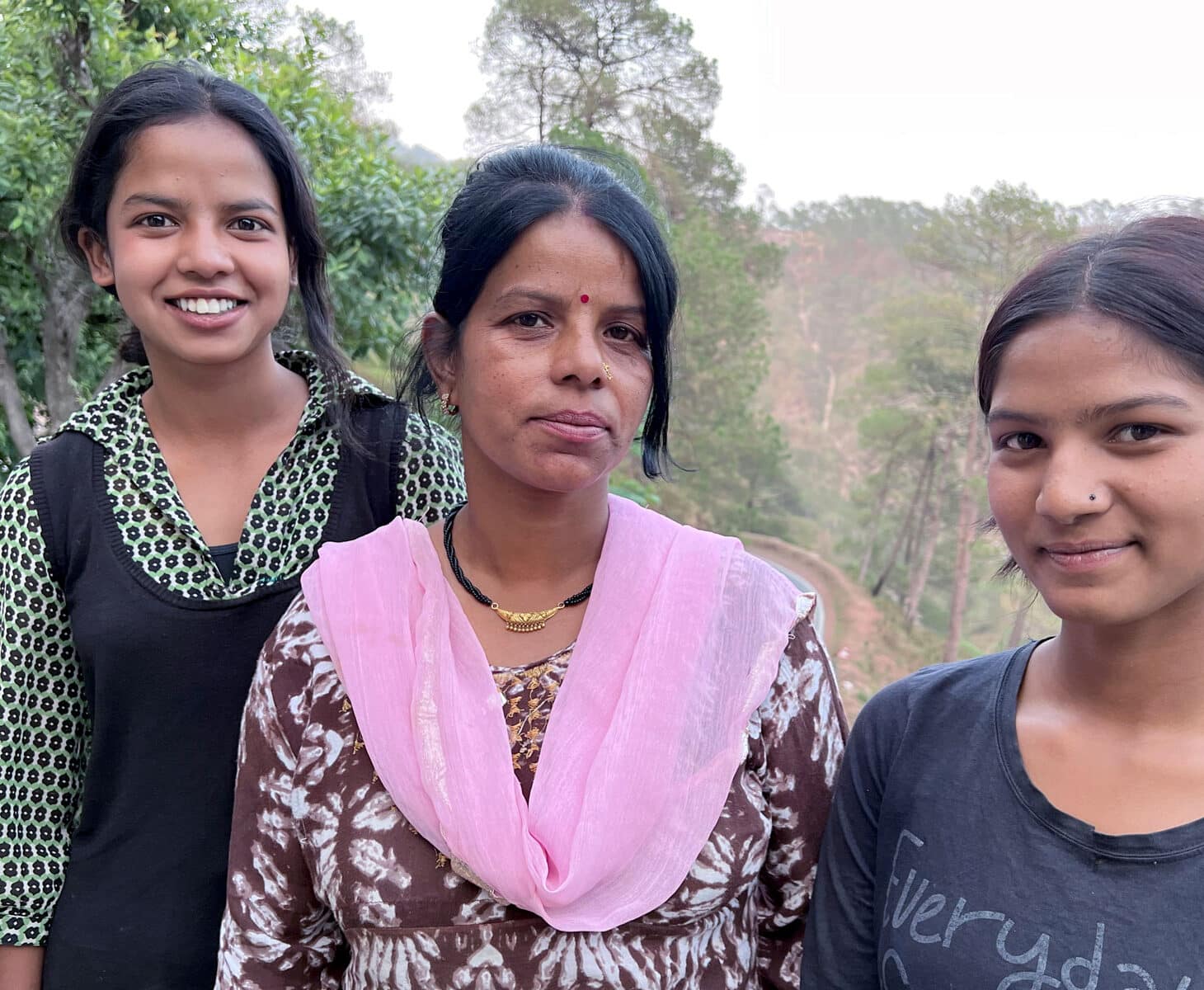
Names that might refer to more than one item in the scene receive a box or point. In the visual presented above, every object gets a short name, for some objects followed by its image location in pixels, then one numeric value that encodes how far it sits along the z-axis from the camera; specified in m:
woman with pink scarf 1.33
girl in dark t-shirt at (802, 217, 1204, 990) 1.08
